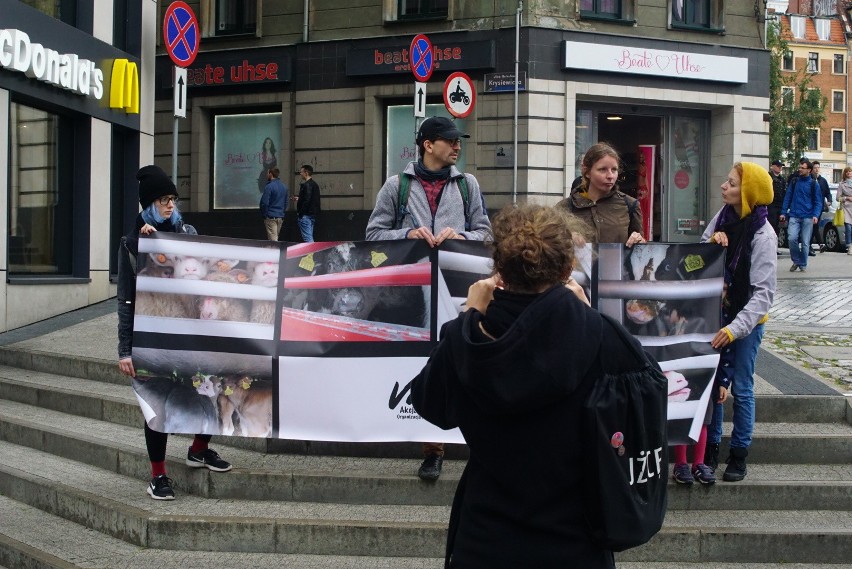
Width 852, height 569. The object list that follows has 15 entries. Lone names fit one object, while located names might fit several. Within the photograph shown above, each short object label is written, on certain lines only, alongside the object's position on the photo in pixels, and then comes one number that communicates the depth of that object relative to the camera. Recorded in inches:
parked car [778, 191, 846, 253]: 1087.0
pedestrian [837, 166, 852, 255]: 844.6
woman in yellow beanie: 240.1
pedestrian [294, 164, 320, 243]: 839.1
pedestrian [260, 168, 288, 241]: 832.9
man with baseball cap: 247.6
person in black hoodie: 108.3
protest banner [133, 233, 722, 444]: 246.7
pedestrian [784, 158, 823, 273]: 708.0
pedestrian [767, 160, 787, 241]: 822.7
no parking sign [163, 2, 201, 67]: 429.1
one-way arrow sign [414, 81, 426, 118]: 600.0
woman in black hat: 248.4
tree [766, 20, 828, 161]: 2241.6
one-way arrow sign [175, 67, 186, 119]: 408.8
